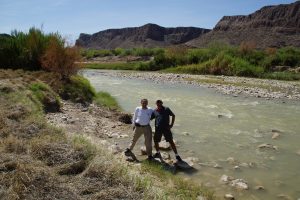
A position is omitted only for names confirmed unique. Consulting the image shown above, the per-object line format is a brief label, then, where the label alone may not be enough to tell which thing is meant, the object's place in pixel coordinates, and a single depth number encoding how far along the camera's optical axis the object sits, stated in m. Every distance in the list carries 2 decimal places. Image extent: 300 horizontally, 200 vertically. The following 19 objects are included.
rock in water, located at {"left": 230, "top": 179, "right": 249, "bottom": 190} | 7.07
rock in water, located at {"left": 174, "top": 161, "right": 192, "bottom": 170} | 8.03
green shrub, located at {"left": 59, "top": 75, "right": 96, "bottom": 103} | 16.09
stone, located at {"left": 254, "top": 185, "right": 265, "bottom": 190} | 7.13
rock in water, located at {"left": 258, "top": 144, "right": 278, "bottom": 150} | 9.96
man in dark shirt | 8.64
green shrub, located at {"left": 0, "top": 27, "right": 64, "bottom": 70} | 21.42
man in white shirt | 8.58
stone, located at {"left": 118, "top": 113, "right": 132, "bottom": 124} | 12.53
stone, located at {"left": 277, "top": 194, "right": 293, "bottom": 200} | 6.79
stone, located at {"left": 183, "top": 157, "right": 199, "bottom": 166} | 8.37
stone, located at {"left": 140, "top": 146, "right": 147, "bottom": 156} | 8.96
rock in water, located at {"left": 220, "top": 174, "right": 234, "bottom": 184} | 7.37
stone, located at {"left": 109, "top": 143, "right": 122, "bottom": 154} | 8.66
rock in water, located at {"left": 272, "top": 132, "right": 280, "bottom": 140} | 11.12
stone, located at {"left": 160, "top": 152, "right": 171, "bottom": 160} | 8.64
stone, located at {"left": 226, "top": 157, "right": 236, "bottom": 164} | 8.67
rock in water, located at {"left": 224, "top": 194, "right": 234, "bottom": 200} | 6.57
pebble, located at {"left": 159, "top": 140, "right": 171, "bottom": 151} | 9.39
